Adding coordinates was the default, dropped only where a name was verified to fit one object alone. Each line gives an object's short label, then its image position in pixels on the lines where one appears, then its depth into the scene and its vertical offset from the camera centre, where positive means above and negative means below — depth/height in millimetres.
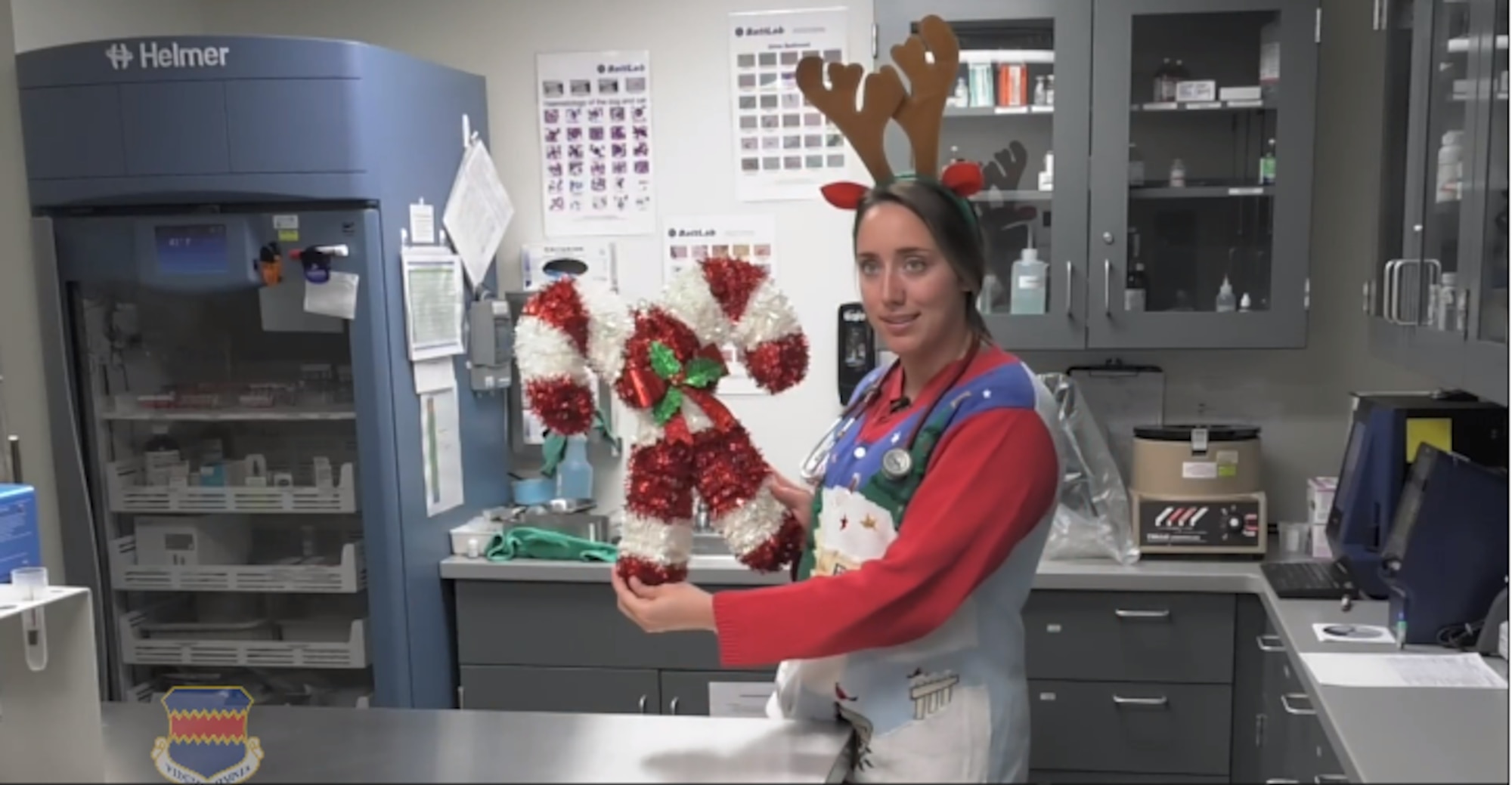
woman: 1384 -355
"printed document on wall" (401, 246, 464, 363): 2596 -54
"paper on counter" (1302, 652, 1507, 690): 1828 -667
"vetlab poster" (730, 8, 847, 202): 2949 +399
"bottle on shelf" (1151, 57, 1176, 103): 2635 +391
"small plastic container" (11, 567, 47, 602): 1396 -352
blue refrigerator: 2438 -180
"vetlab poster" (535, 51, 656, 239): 3049 +343
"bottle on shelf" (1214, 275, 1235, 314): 2684 -98
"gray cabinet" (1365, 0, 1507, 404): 1848 +92
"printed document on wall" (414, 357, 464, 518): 2695 -371
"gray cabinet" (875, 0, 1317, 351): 2602 +215
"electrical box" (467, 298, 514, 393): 2883 -163
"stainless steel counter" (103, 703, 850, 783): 1223 -522
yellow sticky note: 2264 -348
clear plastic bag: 2625 -543
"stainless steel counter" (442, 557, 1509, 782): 1494 -664
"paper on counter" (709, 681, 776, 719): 2674 -972
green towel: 2719 -634
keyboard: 2293 -650
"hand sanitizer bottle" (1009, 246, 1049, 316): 2699 -54
